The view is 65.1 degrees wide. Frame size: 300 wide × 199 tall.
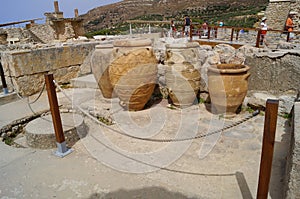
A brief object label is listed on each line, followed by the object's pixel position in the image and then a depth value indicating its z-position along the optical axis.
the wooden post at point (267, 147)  1.63
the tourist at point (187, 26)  11.65
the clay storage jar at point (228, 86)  3.64
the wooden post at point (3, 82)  4.67
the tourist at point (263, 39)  7.36
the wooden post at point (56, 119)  2.65
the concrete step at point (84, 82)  5.25
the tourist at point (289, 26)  9.74
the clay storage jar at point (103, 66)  4.24
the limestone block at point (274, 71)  4.01
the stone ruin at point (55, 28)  17.61
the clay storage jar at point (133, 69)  3.73
